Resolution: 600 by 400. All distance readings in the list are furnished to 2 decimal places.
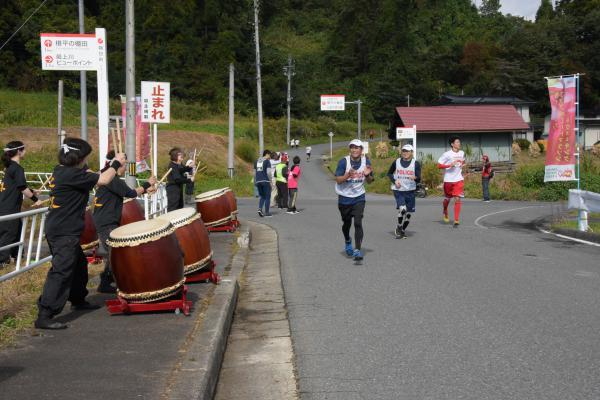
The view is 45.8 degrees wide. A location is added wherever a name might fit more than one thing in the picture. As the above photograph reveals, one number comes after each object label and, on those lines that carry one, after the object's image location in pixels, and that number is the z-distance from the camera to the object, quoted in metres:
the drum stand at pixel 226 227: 14.57
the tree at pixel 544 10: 104.56
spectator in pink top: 21.81
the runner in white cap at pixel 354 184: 10.56
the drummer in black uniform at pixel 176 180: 12.43
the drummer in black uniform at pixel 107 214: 8.07
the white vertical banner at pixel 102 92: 13.47
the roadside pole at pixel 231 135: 39.34
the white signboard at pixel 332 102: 54.78
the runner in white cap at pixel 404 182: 13.72
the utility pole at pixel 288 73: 65.07
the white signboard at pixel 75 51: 14.20
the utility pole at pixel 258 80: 41.62
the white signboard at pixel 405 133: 40.24
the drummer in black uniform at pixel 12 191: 9.44
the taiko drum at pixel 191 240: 8.20
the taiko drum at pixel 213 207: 14.30
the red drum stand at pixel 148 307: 6.66
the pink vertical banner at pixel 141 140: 14.67
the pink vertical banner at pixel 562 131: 16.44
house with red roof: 48.28
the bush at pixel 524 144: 60.91
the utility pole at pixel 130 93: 12.40
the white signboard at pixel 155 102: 14.65
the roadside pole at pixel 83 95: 23.02
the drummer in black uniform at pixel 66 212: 6.32
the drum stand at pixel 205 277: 8.52
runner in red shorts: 15.45
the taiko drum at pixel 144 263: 6.51
